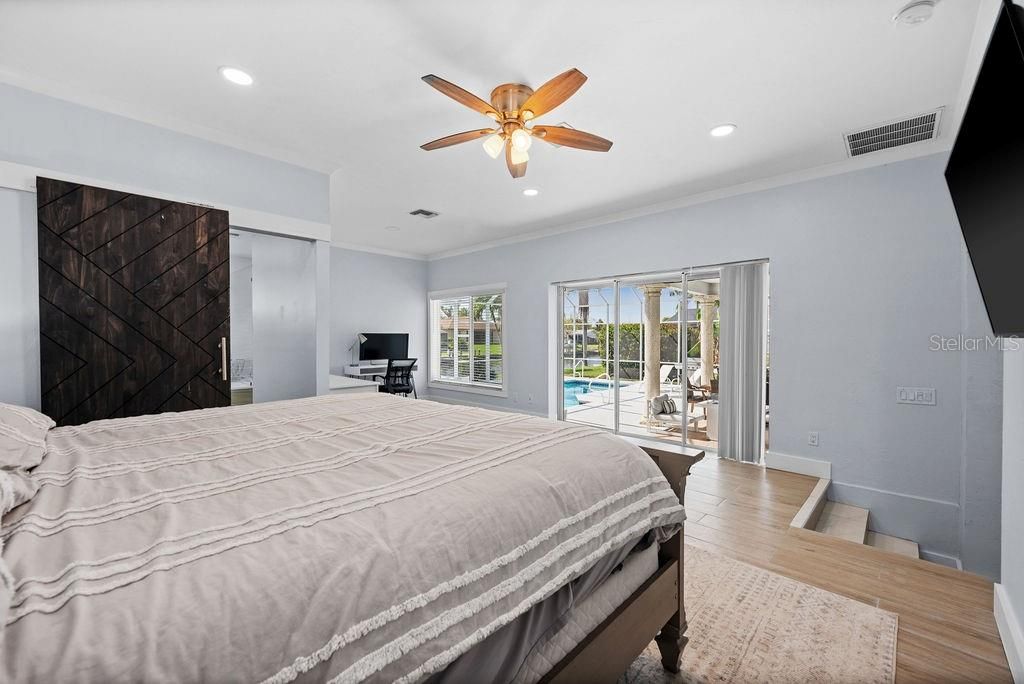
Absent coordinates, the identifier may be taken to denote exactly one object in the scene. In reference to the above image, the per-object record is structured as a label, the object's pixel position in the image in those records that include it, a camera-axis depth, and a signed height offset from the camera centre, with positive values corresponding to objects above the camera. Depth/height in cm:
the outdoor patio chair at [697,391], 483 -57
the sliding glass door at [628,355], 497 -19
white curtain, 420 -20
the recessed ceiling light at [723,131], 306 +152
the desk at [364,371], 664 -50
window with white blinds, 698 -1
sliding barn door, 259 +23
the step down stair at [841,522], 303 -137
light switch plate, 321 -42
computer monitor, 678 -11
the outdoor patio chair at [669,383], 496 -50
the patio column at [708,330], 476 +12
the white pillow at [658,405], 515 -78
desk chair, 652 -58
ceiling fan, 222 +125
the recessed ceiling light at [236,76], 245 +153
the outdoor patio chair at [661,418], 511 -93
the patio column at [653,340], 509 +0
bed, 62 -39
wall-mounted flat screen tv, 107 +49
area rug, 162 -125
